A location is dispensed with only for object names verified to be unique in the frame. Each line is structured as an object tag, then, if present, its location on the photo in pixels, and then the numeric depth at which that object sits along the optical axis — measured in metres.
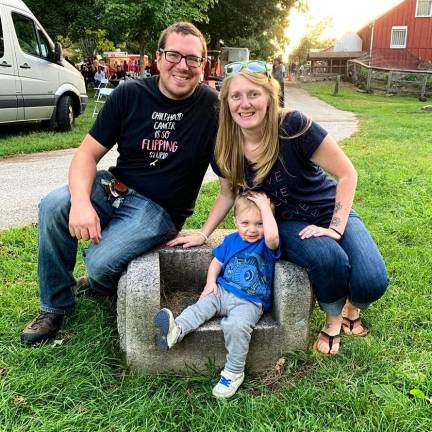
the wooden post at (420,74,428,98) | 23.38
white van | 9.24
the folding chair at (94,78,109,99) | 18.63
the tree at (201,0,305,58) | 26.91
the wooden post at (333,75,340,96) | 25.62
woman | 2.74
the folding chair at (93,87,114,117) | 12.91
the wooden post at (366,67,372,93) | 26.78
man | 2.91
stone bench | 2.63
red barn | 35.12
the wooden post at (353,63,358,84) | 31.45
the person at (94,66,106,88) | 22.98
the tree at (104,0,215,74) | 15.00
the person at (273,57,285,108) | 15.90
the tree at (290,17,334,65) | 78.56
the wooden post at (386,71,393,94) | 25.30
